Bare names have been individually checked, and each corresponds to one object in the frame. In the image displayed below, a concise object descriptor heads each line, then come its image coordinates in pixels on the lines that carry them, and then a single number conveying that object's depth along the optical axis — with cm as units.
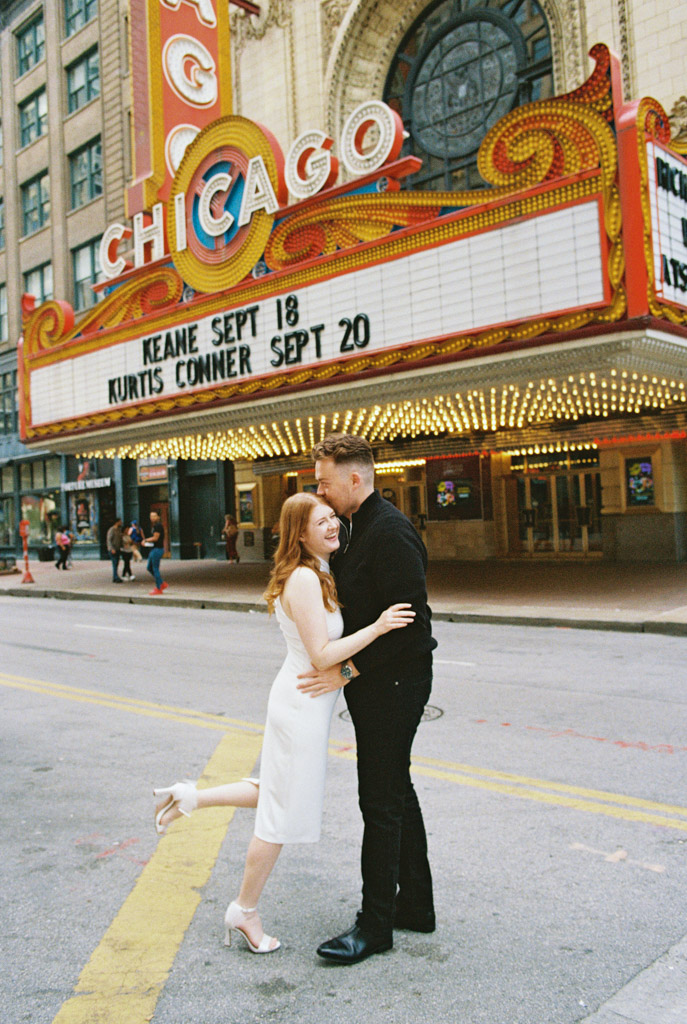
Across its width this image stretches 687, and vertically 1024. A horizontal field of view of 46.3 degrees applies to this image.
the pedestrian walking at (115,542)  2111
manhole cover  648
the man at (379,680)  291
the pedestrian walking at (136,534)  2670
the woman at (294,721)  293
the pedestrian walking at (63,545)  2759
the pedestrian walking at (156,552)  1821
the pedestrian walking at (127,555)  2133
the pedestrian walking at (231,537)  2623
